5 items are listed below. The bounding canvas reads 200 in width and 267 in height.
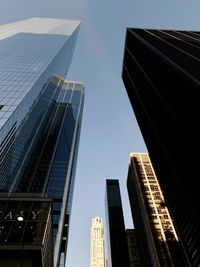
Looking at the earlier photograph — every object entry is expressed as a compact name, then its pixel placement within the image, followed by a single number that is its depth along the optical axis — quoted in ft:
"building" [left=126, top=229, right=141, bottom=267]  252.60
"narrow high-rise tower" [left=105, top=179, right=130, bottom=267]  245.04
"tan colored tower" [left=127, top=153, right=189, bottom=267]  177.81
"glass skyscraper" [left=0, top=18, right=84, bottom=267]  71.29
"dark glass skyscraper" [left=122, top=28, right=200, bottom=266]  102.40
